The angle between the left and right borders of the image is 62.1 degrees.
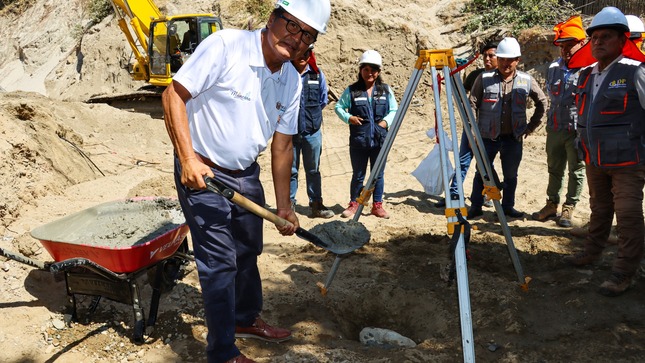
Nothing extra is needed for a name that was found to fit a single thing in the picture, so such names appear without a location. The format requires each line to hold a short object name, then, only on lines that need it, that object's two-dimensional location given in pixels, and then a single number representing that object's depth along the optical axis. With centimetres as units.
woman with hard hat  550
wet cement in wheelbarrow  375
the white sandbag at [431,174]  538
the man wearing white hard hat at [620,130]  359
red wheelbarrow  314
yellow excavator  1098
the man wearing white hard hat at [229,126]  251
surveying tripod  252
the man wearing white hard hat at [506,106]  522
